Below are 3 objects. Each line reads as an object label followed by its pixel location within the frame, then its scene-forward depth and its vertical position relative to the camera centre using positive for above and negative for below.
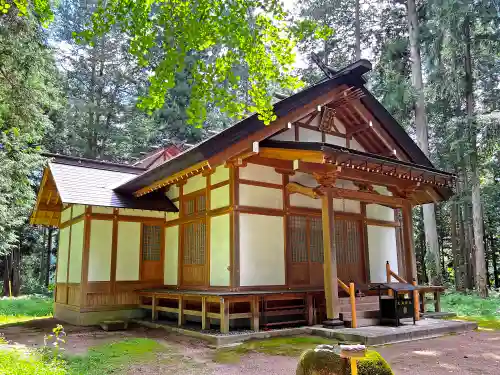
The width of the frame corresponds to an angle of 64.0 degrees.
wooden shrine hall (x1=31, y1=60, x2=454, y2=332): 8.24 +0.92
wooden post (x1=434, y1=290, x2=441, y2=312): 10.47 -1.15
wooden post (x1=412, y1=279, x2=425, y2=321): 8.75 -1.00
